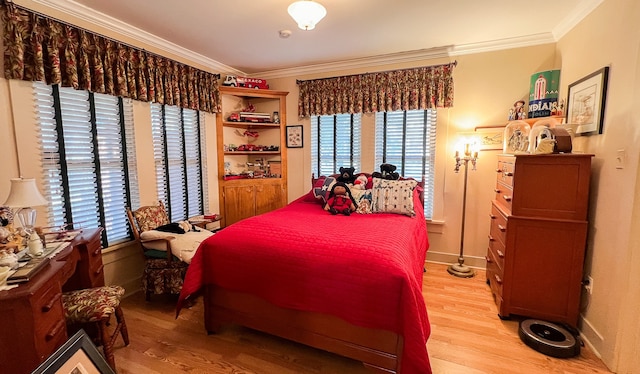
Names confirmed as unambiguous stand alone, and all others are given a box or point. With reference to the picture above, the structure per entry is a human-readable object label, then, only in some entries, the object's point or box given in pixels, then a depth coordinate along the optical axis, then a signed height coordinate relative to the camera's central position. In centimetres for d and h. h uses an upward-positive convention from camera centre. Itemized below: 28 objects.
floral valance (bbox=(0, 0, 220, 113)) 204 +87
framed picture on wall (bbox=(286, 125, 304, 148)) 424 +37
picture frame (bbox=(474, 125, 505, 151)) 324 +27
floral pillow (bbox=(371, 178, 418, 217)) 287 -37
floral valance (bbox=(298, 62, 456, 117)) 342 +89
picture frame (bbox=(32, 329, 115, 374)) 96 -71
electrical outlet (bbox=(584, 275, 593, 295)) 214 -94
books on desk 133 -54
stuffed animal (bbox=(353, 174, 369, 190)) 322 -25
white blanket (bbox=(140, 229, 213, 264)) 260 -78
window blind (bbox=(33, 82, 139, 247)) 230 +2
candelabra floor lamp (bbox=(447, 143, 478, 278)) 325 -49
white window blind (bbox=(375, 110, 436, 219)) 362 +22
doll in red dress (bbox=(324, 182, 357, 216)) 293 -42
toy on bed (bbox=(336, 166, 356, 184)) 342 -18
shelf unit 405 +6
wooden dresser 214 -59
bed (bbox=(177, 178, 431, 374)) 161 -80
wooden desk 127 -75
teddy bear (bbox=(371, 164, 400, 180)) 327 -14
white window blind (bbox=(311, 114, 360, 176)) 397 +26
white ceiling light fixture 210 +111
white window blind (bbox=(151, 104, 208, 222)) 323 +2
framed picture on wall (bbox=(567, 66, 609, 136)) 209 +47
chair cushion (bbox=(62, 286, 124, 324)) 177 -91
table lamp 171 -24
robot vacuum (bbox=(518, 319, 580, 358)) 197 -128
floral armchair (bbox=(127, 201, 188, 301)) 267 -101
